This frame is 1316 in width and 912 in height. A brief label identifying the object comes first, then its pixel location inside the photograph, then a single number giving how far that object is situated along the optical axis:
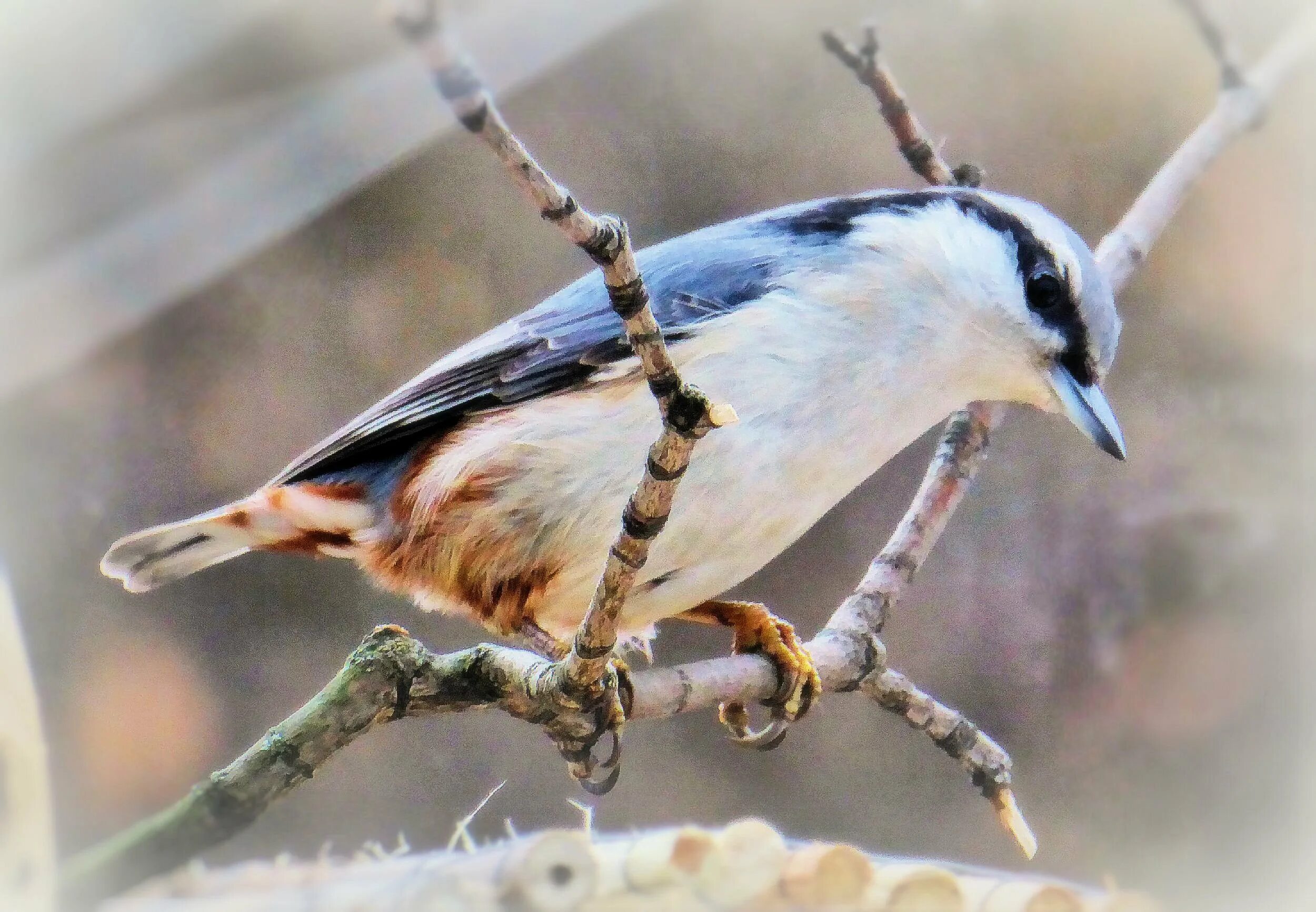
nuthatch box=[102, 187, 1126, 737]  2.56
